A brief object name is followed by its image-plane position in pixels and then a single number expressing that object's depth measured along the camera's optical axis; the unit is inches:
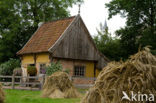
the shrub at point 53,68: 854.5
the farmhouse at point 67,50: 924.0
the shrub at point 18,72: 990.4
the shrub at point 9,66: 1084.2
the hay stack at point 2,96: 372.3
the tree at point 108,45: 1229.7
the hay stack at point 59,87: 517.3
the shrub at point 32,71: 927.9
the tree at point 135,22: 1078.4
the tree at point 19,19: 1310.3
